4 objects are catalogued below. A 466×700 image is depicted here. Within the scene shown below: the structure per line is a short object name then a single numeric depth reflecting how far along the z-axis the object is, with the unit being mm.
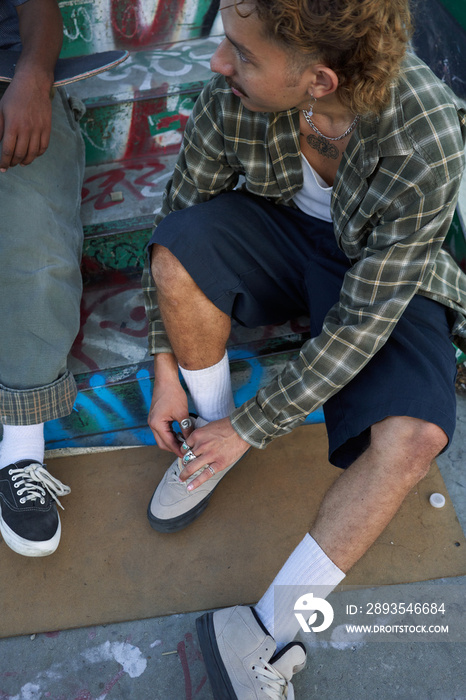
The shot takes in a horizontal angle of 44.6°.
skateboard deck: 1967
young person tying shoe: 1300
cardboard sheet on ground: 1792
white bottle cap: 1941
